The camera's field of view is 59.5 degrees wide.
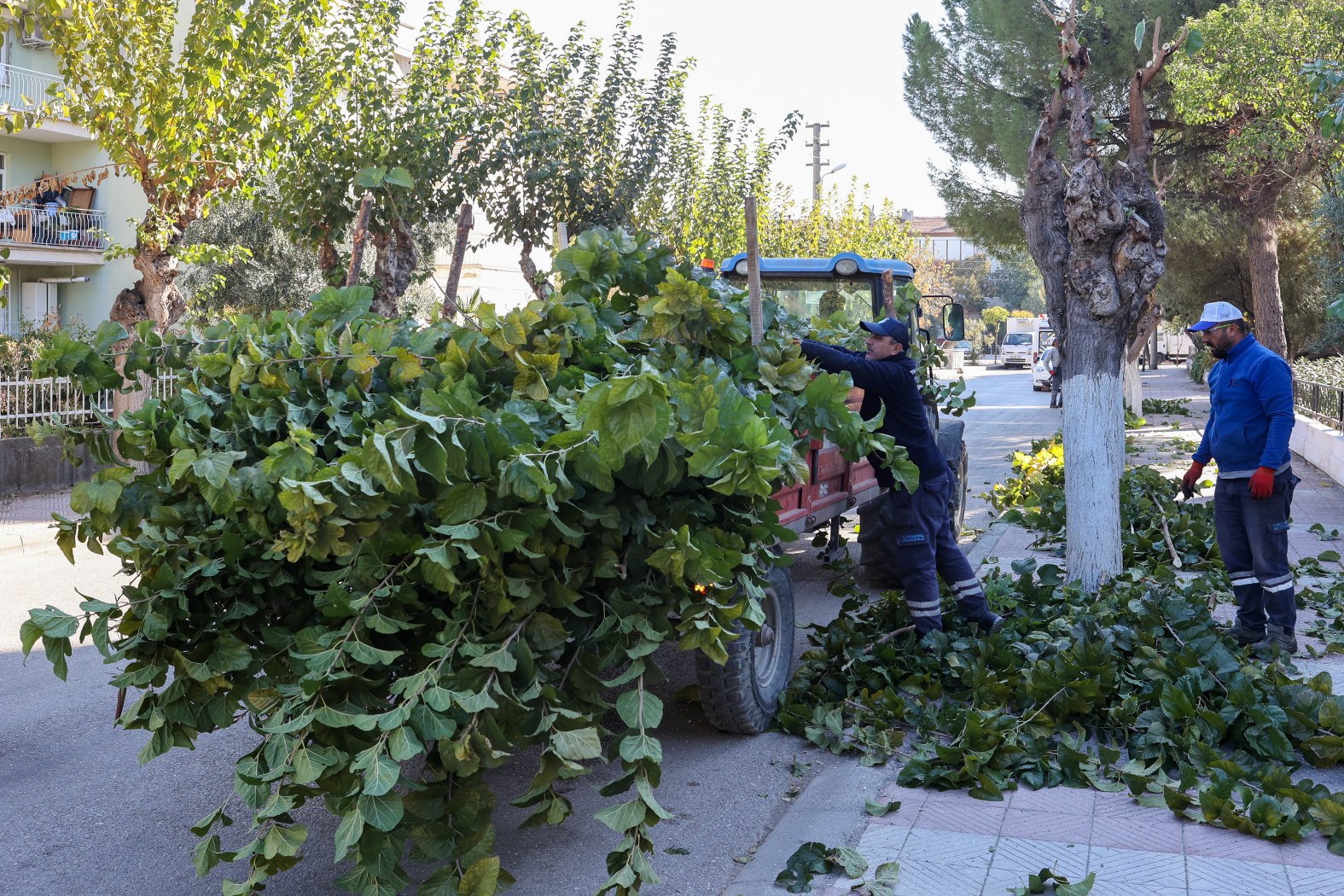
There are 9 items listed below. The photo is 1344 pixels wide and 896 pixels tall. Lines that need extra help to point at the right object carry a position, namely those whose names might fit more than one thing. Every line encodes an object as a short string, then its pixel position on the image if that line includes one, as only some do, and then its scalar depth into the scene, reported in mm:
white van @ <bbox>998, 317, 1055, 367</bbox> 62625
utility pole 41344
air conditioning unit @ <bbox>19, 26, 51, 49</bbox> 26494
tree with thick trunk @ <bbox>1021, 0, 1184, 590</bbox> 7504
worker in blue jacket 6227
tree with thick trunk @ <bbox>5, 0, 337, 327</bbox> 12977
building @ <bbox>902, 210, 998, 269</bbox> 112312
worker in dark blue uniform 6277
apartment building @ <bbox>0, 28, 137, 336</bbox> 26016
